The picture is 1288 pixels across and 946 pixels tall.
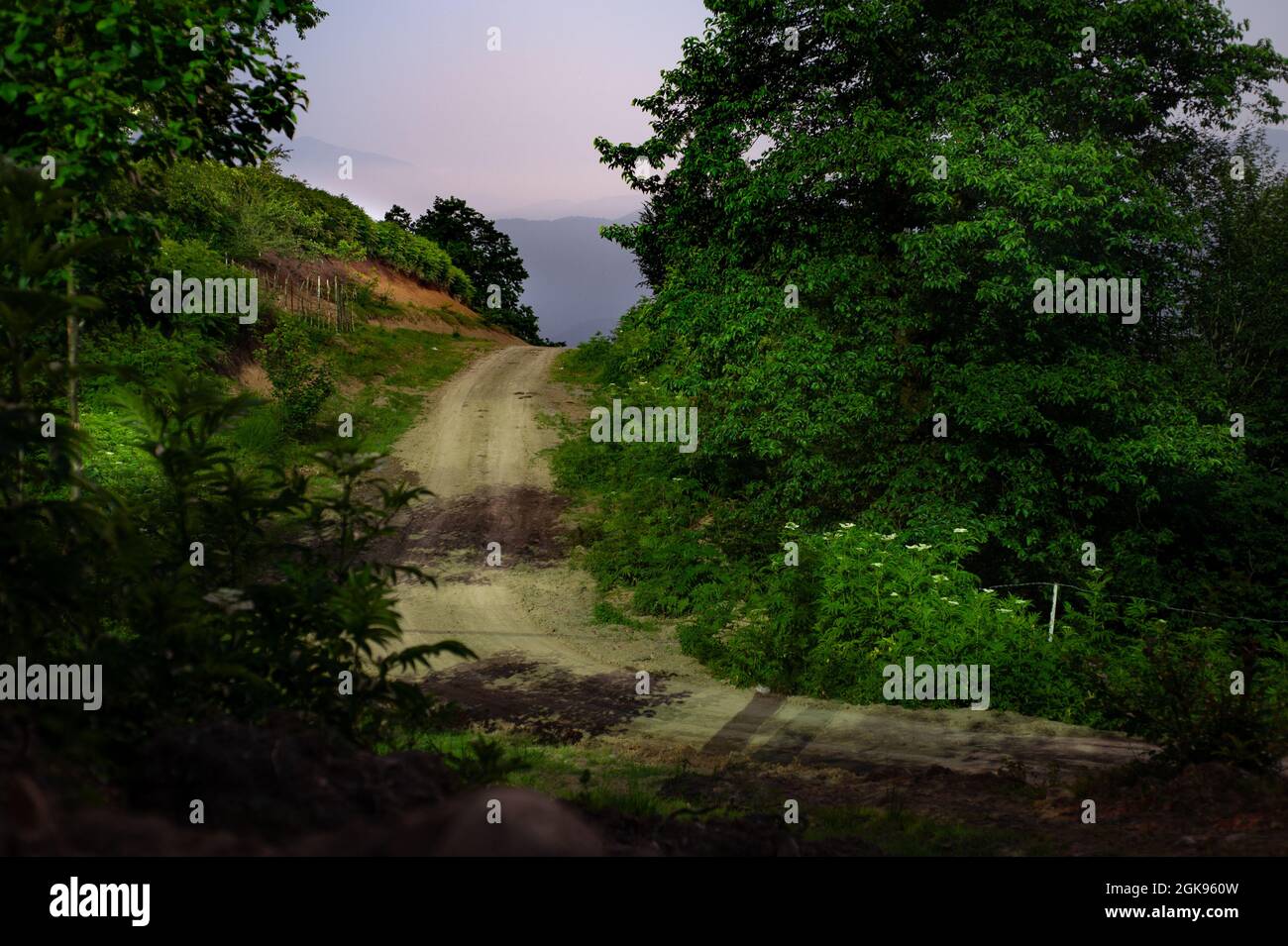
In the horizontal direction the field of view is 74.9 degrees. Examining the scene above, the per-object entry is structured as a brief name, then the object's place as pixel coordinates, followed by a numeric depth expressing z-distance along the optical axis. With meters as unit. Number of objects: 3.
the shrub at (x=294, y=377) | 23.95
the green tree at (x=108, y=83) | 6.54
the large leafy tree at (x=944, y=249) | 14.48
